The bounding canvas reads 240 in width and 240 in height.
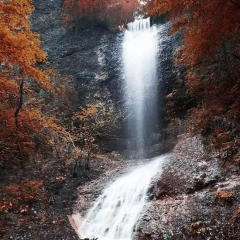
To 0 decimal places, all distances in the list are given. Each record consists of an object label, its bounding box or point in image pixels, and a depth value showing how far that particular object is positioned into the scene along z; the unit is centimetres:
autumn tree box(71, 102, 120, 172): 1623
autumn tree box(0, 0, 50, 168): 952
